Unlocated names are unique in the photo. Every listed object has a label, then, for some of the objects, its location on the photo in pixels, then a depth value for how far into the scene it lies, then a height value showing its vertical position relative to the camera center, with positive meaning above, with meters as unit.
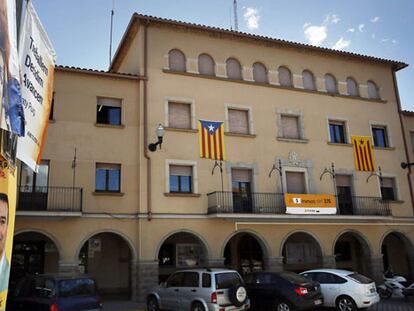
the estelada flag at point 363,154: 24.39 +5.28
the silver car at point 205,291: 13.50 -1.02
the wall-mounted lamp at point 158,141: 18.25 +4.95
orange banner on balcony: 21.17 +2.39
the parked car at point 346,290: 14.83 -1.24
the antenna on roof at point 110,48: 27.65 +12.96
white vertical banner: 7.79 +3.29
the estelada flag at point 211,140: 21.20 +5.49
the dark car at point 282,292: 14.24 -1.19
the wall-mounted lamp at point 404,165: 25.33 +4.74
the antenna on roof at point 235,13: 27.89 +15.15
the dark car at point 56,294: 11.80 -0.82
